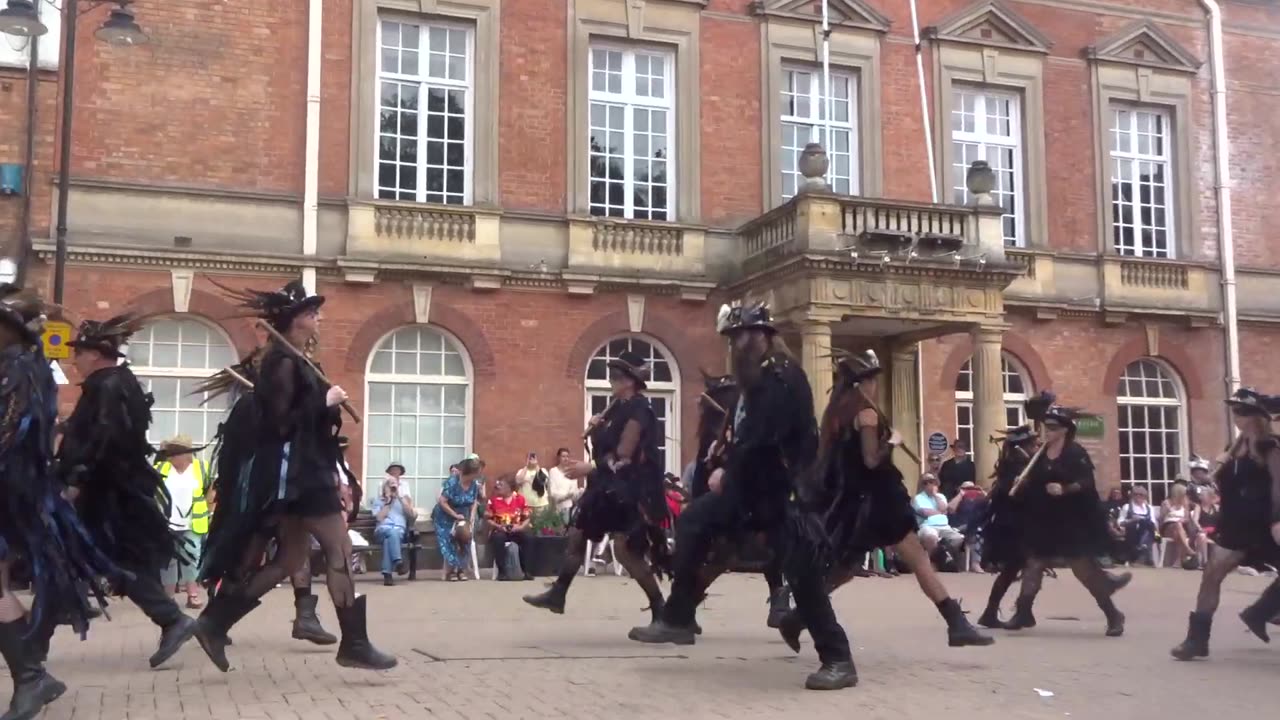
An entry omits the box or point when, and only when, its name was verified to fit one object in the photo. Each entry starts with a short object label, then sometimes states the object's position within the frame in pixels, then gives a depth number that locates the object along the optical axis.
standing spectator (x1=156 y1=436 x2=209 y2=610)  12.40
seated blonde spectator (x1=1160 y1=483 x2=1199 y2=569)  20.53
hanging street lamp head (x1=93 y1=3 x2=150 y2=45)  13.65
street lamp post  13.56
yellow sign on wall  14.63
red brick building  18.47
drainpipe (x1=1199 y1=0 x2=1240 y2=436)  23.72
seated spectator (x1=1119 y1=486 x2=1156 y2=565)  20.92
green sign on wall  22.45
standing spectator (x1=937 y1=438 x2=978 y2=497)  19.73
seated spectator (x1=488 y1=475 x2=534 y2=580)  16.80
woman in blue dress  16.86
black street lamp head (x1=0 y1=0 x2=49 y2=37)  13.50
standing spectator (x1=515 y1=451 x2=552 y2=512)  18.12
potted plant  17.08
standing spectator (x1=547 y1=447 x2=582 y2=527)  17.94
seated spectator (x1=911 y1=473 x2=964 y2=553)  18.00
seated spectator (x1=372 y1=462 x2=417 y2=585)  16.28
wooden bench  16.84
